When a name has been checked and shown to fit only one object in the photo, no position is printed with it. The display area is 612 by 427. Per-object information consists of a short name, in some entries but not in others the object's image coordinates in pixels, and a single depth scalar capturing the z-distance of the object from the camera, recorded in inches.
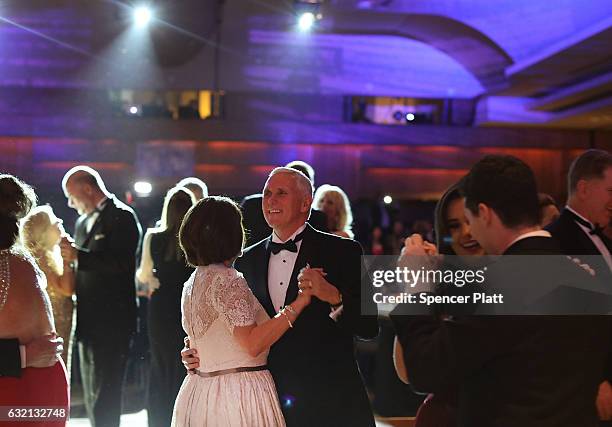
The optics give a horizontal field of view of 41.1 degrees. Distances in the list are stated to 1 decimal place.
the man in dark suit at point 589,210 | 110.6
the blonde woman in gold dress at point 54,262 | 174.1
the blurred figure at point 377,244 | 385.3
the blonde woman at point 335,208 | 201.3
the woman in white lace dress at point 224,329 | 95.5
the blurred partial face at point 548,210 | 180.2
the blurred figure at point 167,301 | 173.5
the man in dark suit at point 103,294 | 177.8
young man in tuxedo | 67.8
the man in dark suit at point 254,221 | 151.9
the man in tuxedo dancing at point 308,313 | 106.4
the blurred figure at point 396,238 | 393.1
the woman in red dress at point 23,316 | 95.1
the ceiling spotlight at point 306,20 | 346.8
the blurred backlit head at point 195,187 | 192.7
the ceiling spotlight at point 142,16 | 386.3
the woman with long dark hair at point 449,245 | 97.3
